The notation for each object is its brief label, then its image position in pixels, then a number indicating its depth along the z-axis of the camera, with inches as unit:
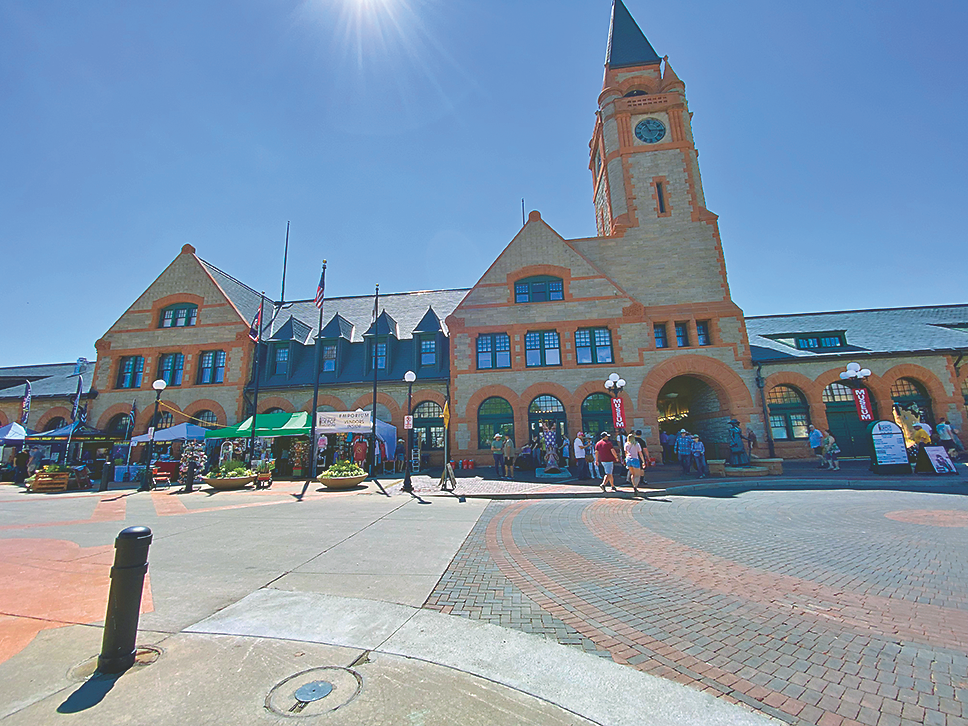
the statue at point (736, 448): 738.8
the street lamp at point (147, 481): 665.6
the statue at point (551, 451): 713.6
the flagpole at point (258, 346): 770.3
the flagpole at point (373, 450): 763.0
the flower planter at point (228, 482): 642.2
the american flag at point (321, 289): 794.8
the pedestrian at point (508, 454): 698.8
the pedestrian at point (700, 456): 645.9
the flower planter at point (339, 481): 609.9
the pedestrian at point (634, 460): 511.9
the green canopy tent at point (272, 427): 769.6
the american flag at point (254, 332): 980.6
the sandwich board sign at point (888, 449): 606.9
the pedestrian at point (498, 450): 724.7
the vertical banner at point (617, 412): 709.3
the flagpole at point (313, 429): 735.9
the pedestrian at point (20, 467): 828.0
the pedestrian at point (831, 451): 679.4
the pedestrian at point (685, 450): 674.2
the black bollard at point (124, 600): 118.7
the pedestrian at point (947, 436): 714.2
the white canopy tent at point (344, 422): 765.9
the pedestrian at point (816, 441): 762.1
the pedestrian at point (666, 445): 887.1
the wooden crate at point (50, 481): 644.7
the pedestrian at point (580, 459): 644.7
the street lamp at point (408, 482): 581.8
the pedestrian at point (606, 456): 540.1
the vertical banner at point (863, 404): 673.6
